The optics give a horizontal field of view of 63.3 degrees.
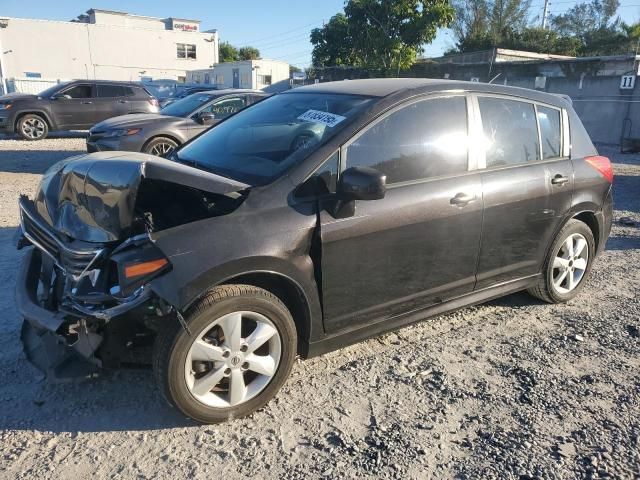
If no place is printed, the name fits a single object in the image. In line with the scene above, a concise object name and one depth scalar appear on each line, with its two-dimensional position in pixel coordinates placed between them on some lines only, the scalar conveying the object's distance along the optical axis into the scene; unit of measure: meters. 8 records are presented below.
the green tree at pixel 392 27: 25.33
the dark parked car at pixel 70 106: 14.13
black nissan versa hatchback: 2.64
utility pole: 47.97
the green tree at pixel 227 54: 71.83
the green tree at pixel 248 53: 72.56
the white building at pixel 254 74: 39.44
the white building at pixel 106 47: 45.47
